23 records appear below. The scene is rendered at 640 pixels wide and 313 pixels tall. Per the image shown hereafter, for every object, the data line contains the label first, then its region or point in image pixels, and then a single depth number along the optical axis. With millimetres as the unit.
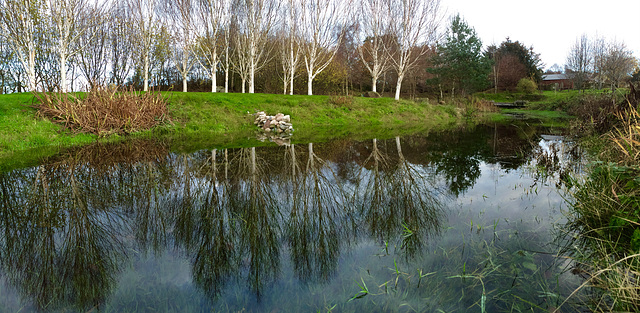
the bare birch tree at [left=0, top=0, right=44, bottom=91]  16125
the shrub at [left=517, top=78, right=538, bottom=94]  38981
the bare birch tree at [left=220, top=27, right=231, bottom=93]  22547
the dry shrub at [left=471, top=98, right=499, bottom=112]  25447
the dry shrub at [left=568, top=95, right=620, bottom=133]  7653
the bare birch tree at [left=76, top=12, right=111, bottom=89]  25547
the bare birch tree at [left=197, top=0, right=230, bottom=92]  21078
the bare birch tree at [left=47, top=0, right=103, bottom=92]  17000
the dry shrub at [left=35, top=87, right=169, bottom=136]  9695
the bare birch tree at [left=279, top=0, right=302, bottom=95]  22738
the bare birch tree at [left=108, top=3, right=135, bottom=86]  25328
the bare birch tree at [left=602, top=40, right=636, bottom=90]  32125
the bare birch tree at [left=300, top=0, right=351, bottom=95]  22859
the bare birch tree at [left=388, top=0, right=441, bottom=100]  23297
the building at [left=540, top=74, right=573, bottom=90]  46456
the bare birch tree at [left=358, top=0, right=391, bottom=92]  23953
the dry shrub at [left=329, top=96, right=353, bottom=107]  20078
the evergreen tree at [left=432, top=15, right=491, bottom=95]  34562
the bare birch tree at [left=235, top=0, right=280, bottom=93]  22344
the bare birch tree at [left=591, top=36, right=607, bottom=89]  36172
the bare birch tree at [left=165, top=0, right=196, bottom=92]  21156
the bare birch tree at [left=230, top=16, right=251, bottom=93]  25302
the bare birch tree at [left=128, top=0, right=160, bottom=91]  22828
